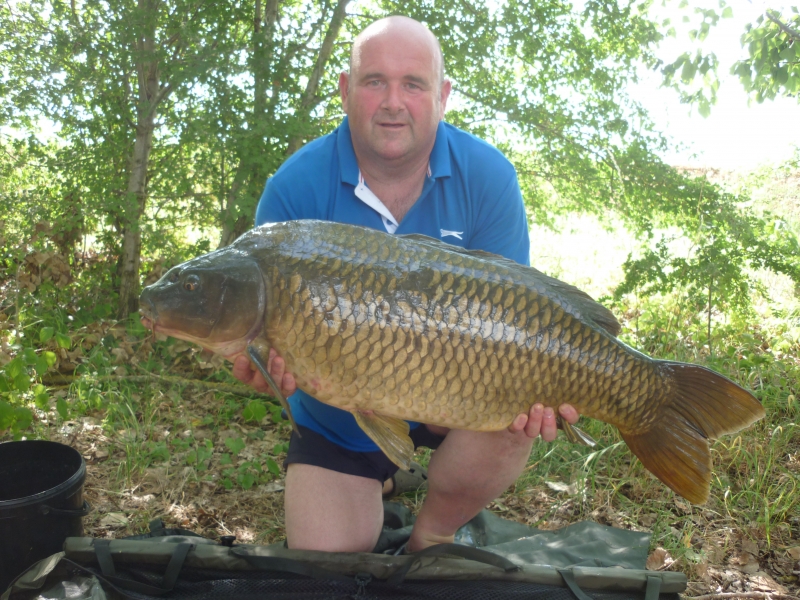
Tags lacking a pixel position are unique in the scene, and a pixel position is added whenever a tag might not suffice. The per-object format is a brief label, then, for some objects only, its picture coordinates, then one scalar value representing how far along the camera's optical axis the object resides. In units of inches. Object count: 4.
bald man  71.9
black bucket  67.8
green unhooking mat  60.5
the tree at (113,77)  127.4
